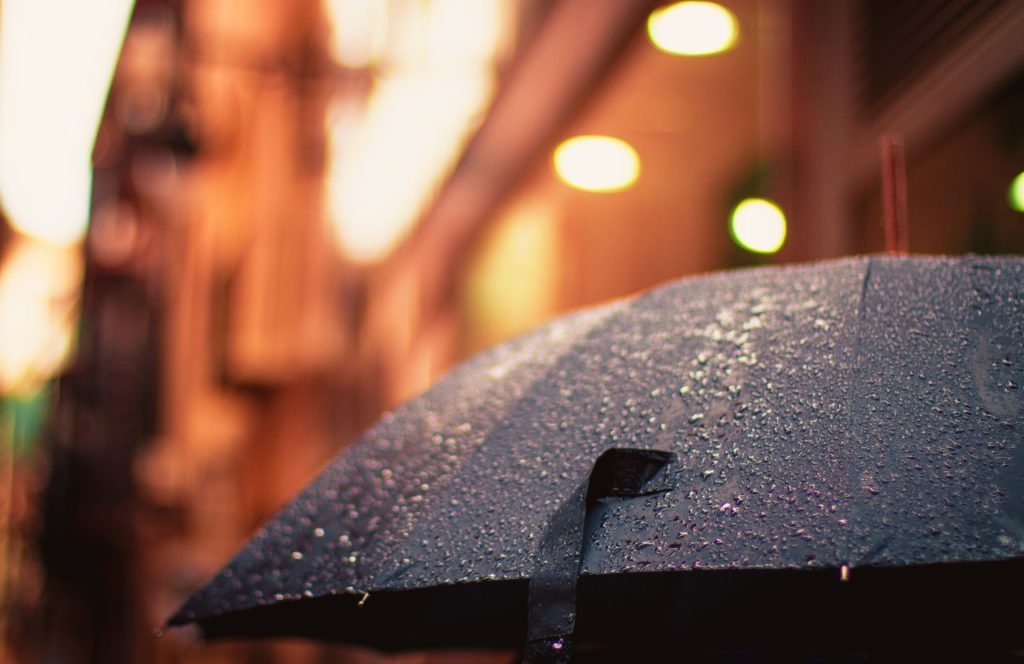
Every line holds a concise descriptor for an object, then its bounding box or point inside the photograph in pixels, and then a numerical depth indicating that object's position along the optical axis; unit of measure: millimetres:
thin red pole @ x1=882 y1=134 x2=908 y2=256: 2420
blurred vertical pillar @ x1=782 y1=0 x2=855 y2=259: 4465
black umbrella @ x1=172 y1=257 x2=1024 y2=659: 1571
